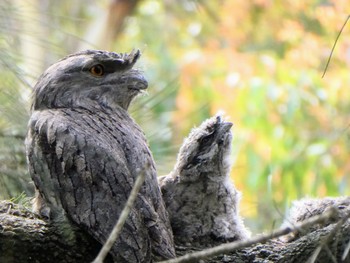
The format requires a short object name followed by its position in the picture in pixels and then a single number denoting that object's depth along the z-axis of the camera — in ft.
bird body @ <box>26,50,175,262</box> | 24.70
